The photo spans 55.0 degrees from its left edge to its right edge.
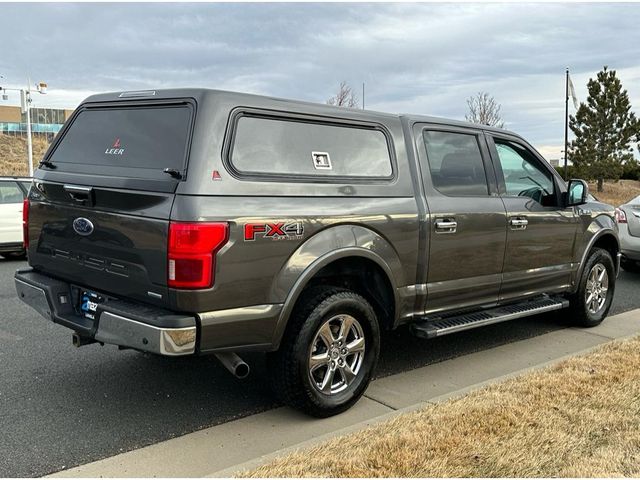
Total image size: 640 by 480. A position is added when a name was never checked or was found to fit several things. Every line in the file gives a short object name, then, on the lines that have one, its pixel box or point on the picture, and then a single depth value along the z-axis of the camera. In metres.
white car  10.31
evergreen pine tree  39.06
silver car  9.22
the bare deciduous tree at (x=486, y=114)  34.41
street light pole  28.71
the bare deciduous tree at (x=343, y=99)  27.26
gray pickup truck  3.43
